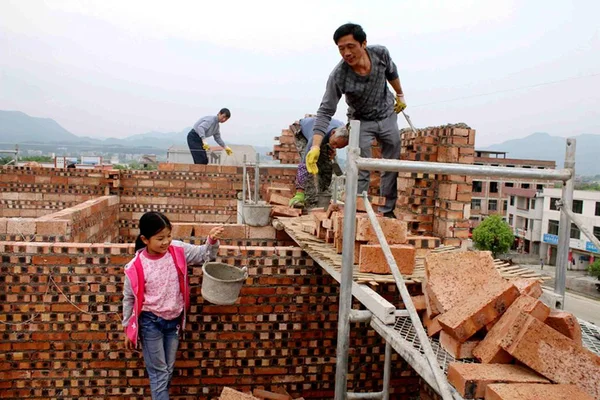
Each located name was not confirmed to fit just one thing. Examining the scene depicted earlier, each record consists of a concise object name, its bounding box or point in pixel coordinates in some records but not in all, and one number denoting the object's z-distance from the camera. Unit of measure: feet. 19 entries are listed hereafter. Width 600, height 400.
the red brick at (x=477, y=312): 6.65
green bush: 124.88
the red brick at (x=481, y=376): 5.59
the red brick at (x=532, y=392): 5.34
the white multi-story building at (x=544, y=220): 114.11
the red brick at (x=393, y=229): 10.25
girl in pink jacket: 10.53
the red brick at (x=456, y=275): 7.85
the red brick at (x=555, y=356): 5.93
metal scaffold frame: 7.53
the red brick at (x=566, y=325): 6.51
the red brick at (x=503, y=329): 6.33
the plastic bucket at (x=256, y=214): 18.54
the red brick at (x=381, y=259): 9.50
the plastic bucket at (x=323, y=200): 21.75
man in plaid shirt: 12.72
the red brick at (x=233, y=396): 12.19
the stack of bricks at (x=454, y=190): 15.70
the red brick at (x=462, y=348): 6.77
